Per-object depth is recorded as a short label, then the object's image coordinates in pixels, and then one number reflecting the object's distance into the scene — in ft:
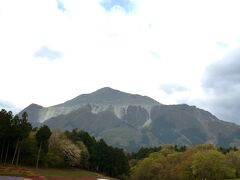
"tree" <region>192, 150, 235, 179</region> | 257.78
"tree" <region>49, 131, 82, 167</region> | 279.60
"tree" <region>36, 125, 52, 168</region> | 257.71
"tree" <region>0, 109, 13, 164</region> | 220.69
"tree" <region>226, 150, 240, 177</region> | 296.58
